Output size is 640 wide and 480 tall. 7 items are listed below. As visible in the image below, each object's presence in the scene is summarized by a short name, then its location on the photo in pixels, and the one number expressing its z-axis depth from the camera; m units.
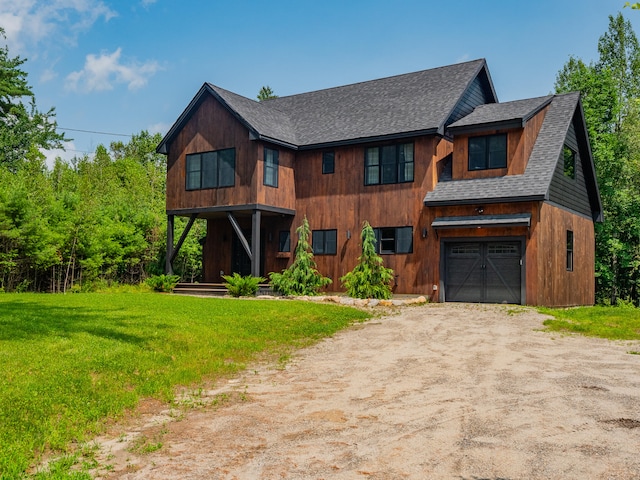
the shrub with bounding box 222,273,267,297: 22.20
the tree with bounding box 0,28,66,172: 41.72
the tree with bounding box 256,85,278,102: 57.94
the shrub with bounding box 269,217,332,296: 22.36
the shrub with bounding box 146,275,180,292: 24.88
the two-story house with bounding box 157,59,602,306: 20.62
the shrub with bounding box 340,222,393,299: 20.94
